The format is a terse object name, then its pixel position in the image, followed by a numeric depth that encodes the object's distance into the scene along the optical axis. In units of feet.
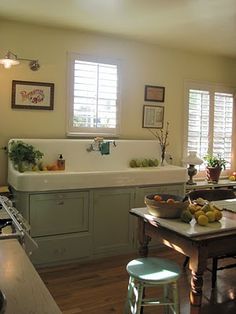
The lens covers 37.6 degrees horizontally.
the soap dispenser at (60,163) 12.29
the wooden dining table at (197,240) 6.53
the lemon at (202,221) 7.02
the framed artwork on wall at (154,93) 14.56
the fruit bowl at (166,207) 7.39
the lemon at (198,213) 7.22
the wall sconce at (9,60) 10.73
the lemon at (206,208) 7.43
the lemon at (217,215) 7.32
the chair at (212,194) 10.46
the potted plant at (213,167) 15.31
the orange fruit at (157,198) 7.75
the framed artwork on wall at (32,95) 12.03
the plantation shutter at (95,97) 13.07
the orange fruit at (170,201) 7.42
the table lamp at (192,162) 14.73
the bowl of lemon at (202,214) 7.06
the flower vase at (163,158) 14.60
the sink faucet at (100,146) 13.07
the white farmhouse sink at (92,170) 10.73
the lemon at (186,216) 7.19
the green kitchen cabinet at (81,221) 10.84
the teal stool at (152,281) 6.72
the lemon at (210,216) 7.22
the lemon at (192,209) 7.50
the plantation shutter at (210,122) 15.83
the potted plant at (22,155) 11.19
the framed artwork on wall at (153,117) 14.62
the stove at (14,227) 5.31
